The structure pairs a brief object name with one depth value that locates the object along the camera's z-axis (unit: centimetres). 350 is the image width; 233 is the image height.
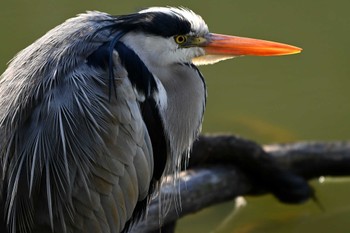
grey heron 562
